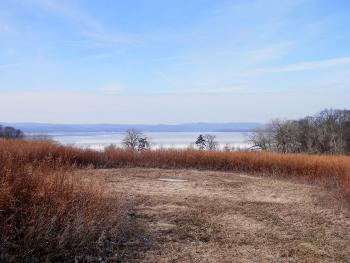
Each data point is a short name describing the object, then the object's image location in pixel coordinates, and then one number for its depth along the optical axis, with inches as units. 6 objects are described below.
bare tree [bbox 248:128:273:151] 2213.8
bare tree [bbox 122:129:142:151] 2153.1
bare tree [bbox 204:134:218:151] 2155.5
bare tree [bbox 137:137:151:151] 1735.5
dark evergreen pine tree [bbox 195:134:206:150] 2017.2
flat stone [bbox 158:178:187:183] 464.7
